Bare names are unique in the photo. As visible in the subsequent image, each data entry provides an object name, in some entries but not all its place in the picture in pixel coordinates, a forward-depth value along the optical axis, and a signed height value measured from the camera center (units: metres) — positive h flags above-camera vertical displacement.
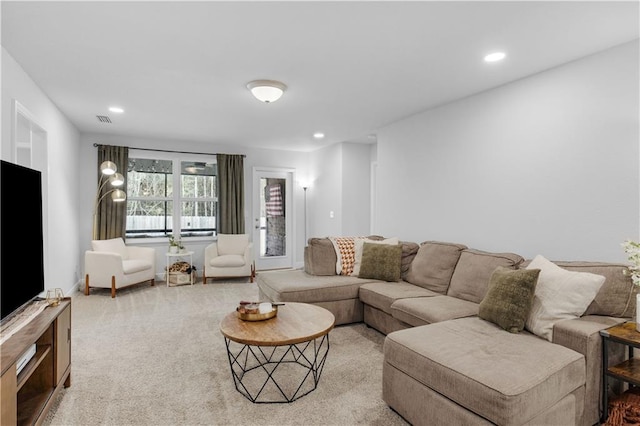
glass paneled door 7.08 -0.14
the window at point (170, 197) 6.14 +0.24
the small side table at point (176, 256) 5.75 -0.82
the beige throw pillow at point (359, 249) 4.11 -0.45
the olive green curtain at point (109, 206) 5.61 +0.07
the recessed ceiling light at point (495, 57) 2.73 +1.24
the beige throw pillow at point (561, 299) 2.22 -0.56
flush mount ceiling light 3.30 +1.17
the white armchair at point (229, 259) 5.80 -0.80
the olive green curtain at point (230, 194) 6.57 +0.32
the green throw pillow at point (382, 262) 3.85 -0.56
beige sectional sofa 1.67 -0.79
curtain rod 5.77 +1.08
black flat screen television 1.87 -0.17
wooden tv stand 1.53 -0.84
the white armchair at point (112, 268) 4.93 -0.84
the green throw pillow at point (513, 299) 2.26 -0.58
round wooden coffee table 2.20 -1.21
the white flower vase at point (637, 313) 2.00 -0.58
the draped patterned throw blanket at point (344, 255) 4.12 -0.52
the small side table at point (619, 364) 1.90 -0.89
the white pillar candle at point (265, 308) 2.52 -0.70
